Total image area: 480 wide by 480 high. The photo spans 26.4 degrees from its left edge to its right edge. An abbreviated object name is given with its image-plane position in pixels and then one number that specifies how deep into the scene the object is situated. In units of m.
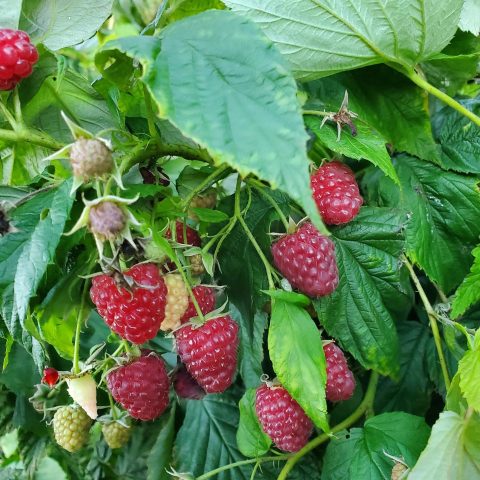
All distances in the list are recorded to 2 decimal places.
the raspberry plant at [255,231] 0.26
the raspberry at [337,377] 0.31
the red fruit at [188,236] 0.32
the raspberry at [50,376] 0.32
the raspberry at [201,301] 0.31
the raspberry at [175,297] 0.30
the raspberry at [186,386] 0.32
